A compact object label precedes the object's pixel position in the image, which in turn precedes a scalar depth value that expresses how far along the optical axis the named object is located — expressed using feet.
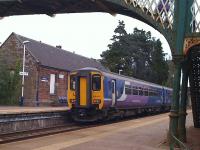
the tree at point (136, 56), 263.90
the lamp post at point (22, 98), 168.14
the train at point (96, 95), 83.15
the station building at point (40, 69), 176.76
